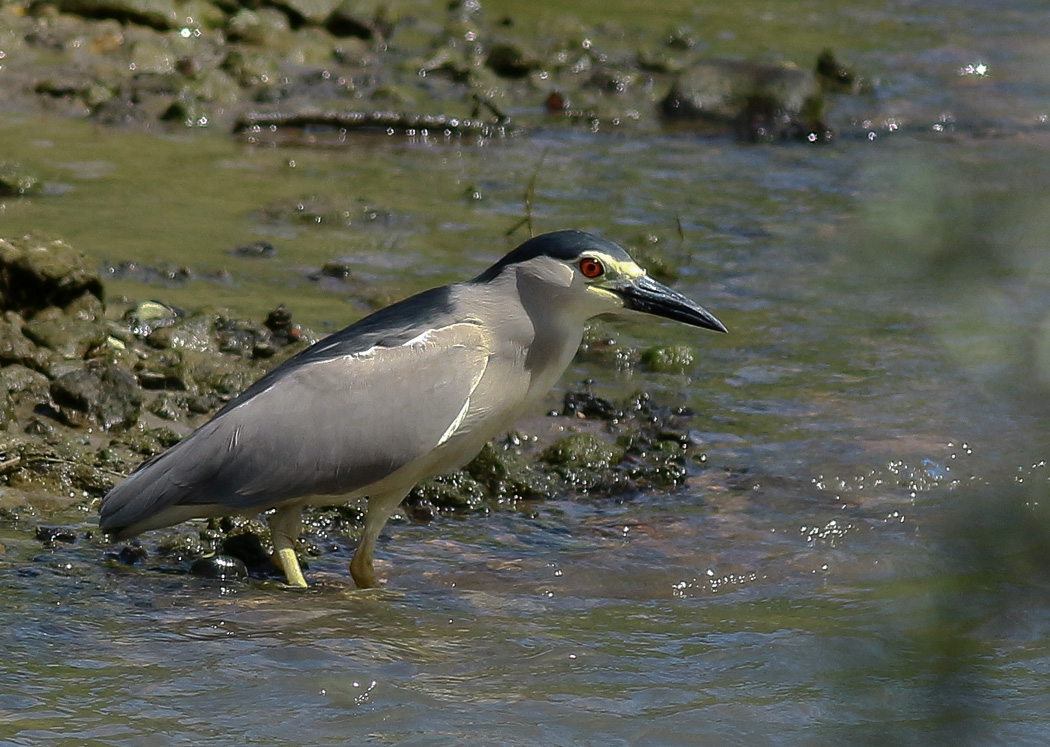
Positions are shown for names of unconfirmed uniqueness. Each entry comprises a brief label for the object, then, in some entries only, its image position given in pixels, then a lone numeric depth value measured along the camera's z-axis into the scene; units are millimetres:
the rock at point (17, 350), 12367
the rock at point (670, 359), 14219
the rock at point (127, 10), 25234
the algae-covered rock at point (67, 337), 12898
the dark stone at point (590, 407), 13070
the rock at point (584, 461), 11797
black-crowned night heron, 9781
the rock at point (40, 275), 13187
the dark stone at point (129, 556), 9789
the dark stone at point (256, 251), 16516
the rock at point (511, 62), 26016
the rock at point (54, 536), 9727
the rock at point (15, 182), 17344
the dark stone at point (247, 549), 10344
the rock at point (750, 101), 23750
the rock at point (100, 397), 11758
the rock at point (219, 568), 9781
